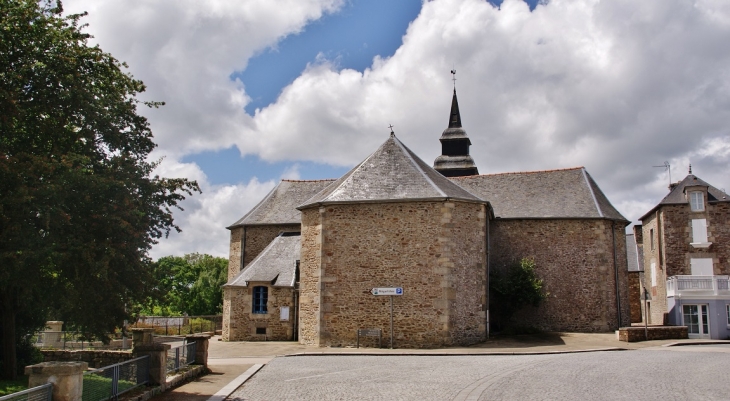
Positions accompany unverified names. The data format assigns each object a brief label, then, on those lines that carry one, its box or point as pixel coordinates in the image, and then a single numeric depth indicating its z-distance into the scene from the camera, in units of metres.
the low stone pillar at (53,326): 25.84
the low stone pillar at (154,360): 11.84
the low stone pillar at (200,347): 14.90
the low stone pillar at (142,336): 15.81
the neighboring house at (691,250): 26.03
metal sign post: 21.53
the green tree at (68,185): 12.20
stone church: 21.70
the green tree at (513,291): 25.48
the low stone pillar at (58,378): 8.34
